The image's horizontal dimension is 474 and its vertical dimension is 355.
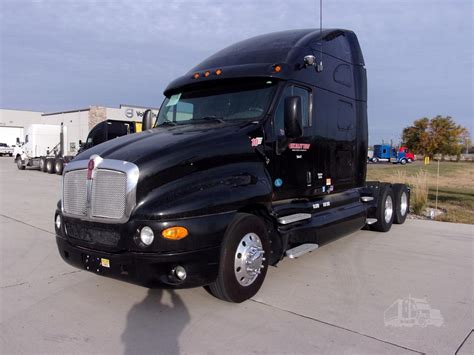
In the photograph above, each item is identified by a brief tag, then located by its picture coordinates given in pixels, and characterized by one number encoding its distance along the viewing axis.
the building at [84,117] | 37.22
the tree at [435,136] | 62.31
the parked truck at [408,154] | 61.62
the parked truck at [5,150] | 53.06
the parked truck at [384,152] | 63.28
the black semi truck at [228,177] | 3.84
